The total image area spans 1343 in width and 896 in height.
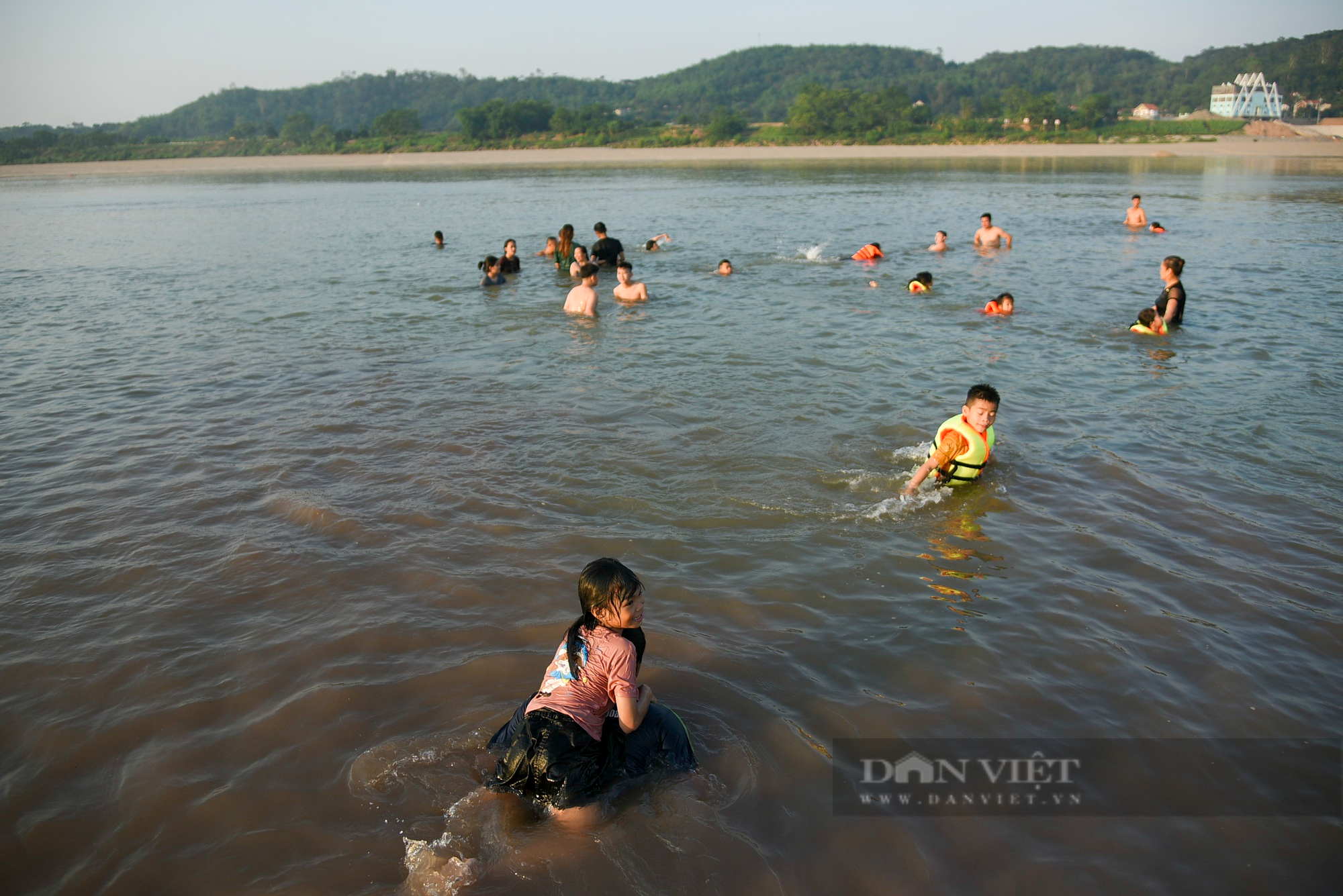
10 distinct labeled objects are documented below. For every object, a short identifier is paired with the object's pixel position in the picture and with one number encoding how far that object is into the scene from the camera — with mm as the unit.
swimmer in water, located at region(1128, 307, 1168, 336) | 11938
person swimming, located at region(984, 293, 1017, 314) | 13344
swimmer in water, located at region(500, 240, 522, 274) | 18047
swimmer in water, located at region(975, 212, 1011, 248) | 20109
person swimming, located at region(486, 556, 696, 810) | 3438
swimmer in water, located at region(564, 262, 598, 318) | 14242
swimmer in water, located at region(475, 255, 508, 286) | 16766
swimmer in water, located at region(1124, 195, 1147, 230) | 22719
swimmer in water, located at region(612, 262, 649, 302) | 15352
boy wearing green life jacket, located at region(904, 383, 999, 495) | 6750
